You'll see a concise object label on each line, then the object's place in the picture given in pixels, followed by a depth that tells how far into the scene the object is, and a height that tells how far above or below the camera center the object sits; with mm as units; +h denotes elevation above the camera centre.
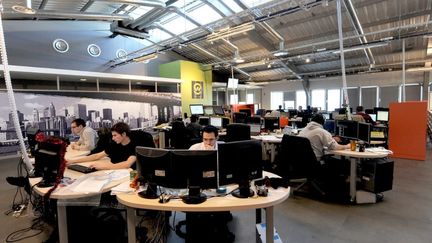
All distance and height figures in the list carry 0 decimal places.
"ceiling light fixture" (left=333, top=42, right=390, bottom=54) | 6938 +1815
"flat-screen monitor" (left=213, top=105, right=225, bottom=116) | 8524 -101
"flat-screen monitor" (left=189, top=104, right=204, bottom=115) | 9324 -17
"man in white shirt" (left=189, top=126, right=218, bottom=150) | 2596 -325
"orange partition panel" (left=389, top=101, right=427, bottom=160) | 5645 -604
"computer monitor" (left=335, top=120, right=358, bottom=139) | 3957 -388
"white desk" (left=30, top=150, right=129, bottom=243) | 1973 -726
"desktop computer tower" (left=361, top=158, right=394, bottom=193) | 3295 -990
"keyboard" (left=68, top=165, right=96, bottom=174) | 2646 -666
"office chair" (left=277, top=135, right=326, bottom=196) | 3398 -801
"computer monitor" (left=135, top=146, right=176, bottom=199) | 1824 -476
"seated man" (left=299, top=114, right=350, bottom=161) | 3584 -481
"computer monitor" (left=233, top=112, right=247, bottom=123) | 6967 -287
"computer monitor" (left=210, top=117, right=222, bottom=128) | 6939 -379
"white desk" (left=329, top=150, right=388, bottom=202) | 3291 -761
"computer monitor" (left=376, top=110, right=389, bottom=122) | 7050 -318
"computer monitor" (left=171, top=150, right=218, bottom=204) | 1801 -453
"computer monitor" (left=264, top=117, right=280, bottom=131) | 6145 -410
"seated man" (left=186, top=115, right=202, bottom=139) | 5711 -520
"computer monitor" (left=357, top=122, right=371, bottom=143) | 3766 -419
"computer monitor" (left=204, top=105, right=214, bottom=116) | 9684 -67
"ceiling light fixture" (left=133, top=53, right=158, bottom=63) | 8457 +1924
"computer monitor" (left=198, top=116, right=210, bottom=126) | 7312 -390
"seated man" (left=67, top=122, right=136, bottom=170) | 2738 -521
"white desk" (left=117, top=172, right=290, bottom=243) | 1713 -708
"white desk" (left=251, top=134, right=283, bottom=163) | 4898 -713
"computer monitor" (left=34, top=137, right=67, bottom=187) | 2174 -461
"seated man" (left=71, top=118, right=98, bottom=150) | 4043 -405
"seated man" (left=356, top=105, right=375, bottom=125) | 6193 -304
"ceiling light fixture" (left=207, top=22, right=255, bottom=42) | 5405 +1847
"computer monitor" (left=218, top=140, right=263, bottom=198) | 1880 -451
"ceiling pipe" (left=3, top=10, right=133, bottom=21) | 5695 +2354
